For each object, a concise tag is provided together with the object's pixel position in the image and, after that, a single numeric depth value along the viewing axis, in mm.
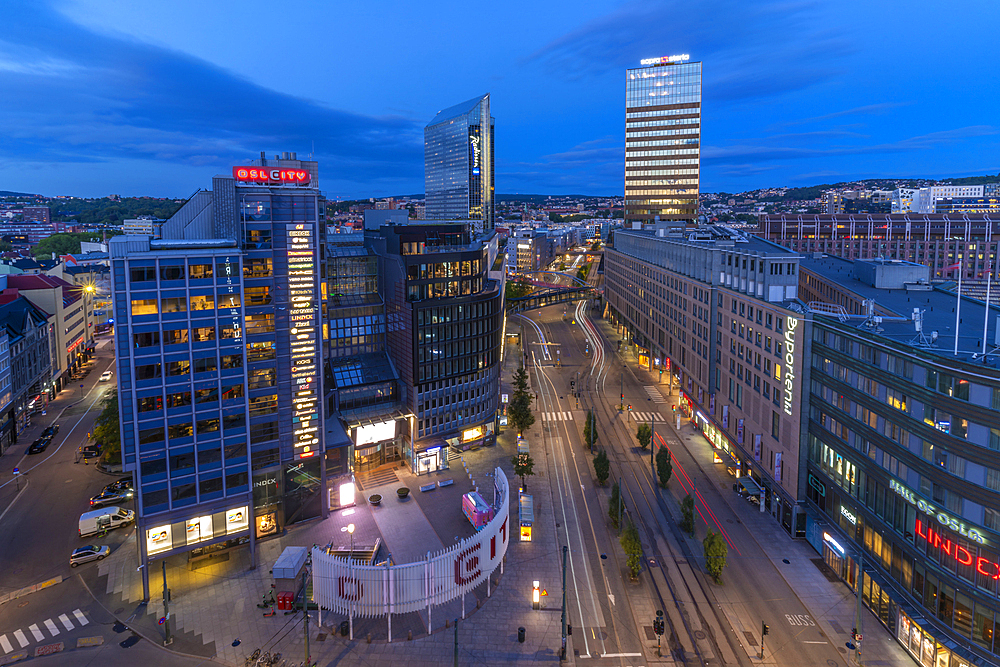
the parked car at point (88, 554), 54344
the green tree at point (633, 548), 51844
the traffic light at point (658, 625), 43938
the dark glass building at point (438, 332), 76938
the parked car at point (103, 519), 58938
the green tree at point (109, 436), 72000
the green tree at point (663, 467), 68812
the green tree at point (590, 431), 83406
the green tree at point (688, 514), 60094
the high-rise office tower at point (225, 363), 49844
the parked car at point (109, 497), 64938
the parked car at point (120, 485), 68375
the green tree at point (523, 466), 71750
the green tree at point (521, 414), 87250
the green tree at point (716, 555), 50906
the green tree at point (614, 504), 60500
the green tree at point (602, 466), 70875
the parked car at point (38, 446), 81062
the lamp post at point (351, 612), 45344
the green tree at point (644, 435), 80650
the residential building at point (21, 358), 84375
